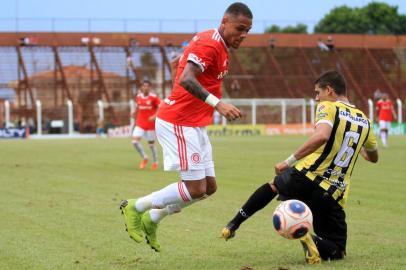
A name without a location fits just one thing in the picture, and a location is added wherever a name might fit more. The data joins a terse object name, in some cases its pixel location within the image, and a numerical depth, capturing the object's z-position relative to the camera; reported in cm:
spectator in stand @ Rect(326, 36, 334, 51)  6297
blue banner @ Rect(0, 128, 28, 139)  4516
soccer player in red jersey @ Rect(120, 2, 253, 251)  745
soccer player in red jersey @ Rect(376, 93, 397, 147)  3266
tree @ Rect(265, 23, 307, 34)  9706
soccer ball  716
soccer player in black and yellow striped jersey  745
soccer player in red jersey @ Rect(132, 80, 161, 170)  2136
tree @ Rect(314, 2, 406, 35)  9244
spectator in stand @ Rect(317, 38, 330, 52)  6321
